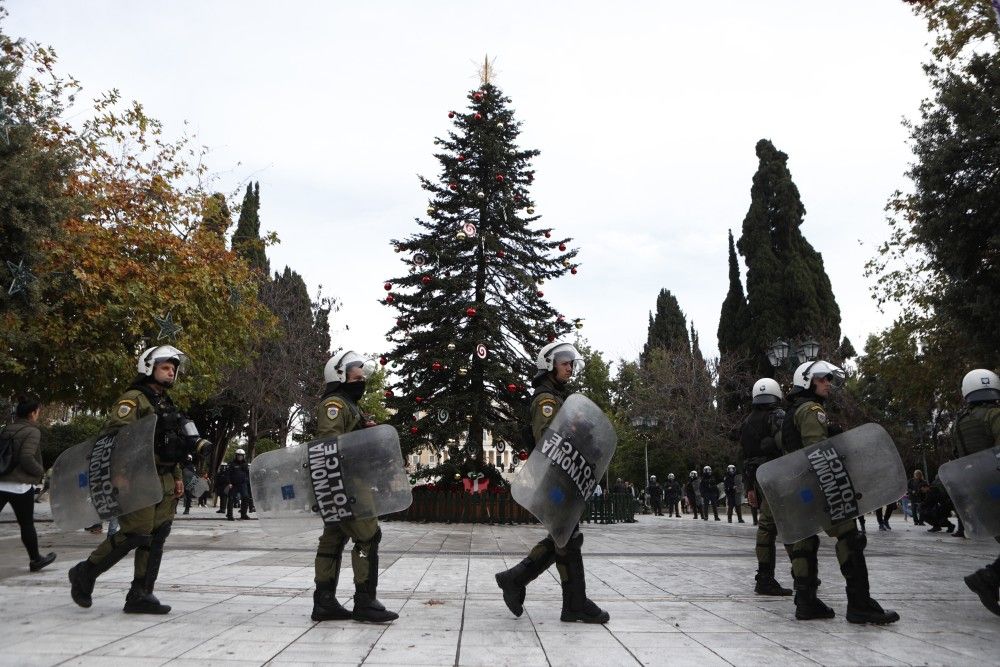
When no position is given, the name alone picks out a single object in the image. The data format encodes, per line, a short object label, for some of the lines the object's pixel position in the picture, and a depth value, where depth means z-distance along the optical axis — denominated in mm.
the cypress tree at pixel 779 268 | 37250
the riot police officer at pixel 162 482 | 5215
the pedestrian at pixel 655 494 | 30328
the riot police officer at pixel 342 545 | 4980
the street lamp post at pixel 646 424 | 41444
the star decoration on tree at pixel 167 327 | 14242
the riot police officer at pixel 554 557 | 4992
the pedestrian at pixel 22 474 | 7734
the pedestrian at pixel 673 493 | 28922
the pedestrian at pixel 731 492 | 22328
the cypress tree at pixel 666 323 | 62031
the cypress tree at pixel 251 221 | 43062
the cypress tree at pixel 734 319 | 40531
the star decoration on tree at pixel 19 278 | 10516
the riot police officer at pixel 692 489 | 25781
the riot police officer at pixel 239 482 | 19969
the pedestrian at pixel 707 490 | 24000
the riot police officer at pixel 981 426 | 5336
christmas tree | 19625
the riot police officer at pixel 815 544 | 5059
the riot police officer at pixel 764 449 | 6445
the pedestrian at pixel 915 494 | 20000
